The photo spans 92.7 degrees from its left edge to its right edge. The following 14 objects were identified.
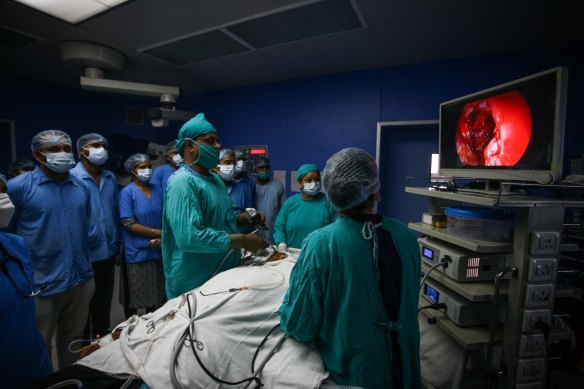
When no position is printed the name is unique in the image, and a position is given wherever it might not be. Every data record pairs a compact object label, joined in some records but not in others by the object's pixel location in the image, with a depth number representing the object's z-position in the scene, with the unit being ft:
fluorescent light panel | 6.59
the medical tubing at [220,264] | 4.74
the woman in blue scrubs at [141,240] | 7.75
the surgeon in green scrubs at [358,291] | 2.93
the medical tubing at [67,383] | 2.71
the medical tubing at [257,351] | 3.14
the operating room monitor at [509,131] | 3.61
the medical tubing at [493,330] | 3.65
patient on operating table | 2.93
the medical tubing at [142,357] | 2.88
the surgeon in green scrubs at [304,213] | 7.42
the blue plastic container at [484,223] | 4.14
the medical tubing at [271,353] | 3.06
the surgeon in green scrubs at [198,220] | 4.19
